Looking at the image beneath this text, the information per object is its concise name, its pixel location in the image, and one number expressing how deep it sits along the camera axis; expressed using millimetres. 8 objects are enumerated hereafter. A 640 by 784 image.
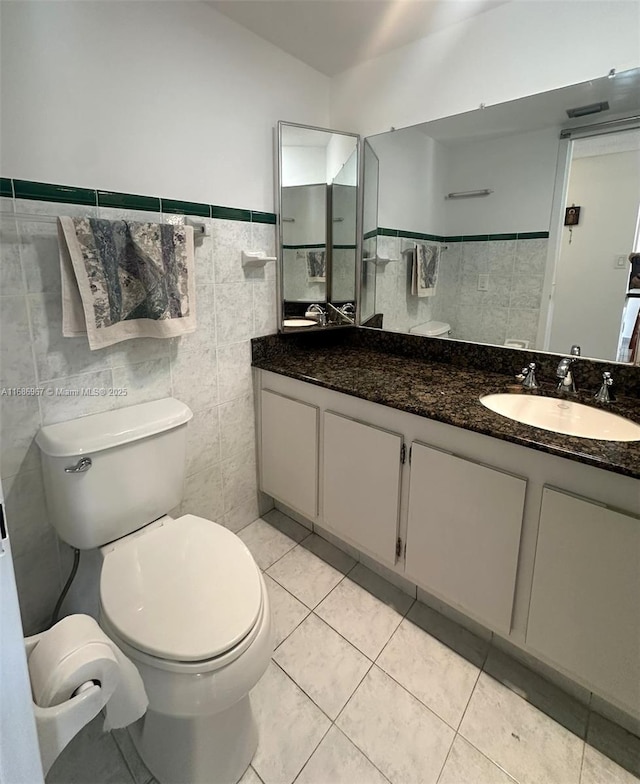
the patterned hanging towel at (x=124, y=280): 1187
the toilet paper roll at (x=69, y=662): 521
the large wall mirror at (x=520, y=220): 1348
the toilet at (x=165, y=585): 903
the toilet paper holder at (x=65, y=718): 491
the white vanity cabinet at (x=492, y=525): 1021
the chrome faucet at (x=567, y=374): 1411
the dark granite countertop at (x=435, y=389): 1026
